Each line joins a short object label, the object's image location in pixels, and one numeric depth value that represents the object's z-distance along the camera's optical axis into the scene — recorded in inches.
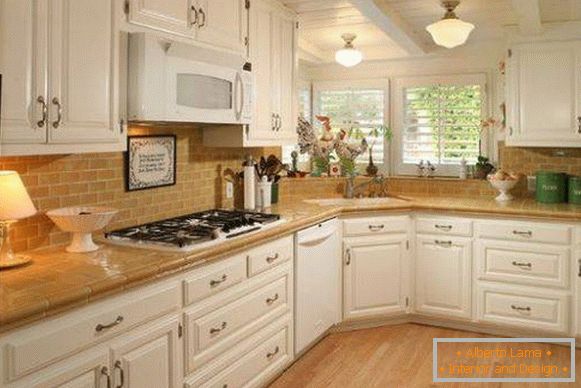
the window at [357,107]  190.5
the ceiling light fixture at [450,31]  120.5
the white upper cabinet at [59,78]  70.9
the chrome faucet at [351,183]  171.5
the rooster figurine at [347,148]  169.5
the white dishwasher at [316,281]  127.0
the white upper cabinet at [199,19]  92.4
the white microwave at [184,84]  90.1
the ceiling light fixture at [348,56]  157.6
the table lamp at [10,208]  76.0
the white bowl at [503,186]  158.9
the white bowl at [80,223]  84.6
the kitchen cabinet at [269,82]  127.0
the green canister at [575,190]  152.6
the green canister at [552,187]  154.6
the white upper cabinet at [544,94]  146.9
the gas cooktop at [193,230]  93.5
